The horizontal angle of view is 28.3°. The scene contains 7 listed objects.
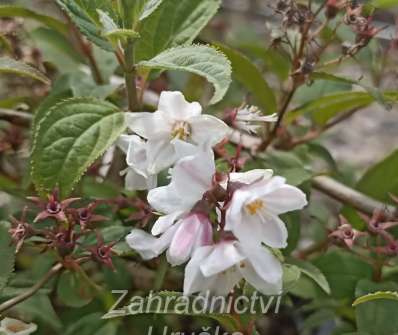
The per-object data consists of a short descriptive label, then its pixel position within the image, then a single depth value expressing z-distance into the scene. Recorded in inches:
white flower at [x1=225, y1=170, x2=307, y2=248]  5.9
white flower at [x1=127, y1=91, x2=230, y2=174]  7.1
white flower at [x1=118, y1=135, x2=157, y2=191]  7.1
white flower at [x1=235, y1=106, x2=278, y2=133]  7.6
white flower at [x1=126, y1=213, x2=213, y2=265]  6.0
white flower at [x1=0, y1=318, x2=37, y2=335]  7.5
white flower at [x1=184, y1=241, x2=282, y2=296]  5.8
